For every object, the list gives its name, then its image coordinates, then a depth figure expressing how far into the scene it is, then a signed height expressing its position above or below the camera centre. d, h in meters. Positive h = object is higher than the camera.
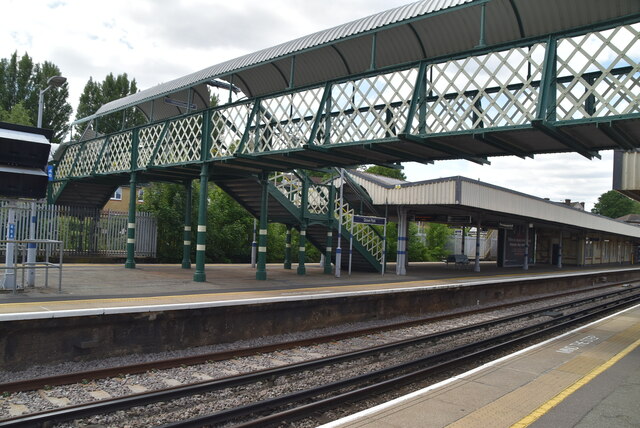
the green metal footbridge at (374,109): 9.43 +2.93
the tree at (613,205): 118.75 +8.54
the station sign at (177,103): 18.64 +4.60
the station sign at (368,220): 19.48 +0.55
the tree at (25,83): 45.72 +12.56
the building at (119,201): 39.03 +1.88
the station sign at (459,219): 30.09 +1.09
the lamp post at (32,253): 11.93 -0.68
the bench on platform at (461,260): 31.25 -1.41
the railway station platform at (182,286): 10.12 -1.56
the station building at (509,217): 22.36 +1.25
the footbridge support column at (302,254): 19.11 -0.84
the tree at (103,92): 50.32 +13.18
